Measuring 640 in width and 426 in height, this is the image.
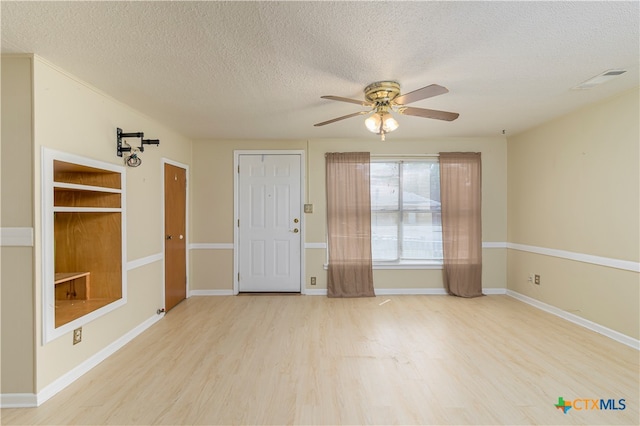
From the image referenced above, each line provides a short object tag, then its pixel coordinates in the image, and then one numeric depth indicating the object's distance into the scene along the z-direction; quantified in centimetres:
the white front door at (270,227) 437
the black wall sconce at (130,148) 277
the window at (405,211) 438
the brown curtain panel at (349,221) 428
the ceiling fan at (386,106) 227
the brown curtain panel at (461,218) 428
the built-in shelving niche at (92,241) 263
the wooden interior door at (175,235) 363
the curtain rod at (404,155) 434
